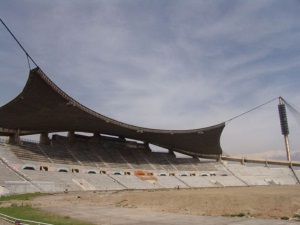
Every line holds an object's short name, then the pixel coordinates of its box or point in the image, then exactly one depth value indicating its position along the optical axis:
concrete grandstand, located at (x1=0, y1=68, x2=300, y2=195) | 40.59
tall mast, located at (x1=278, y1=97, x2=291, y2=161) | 92.75
